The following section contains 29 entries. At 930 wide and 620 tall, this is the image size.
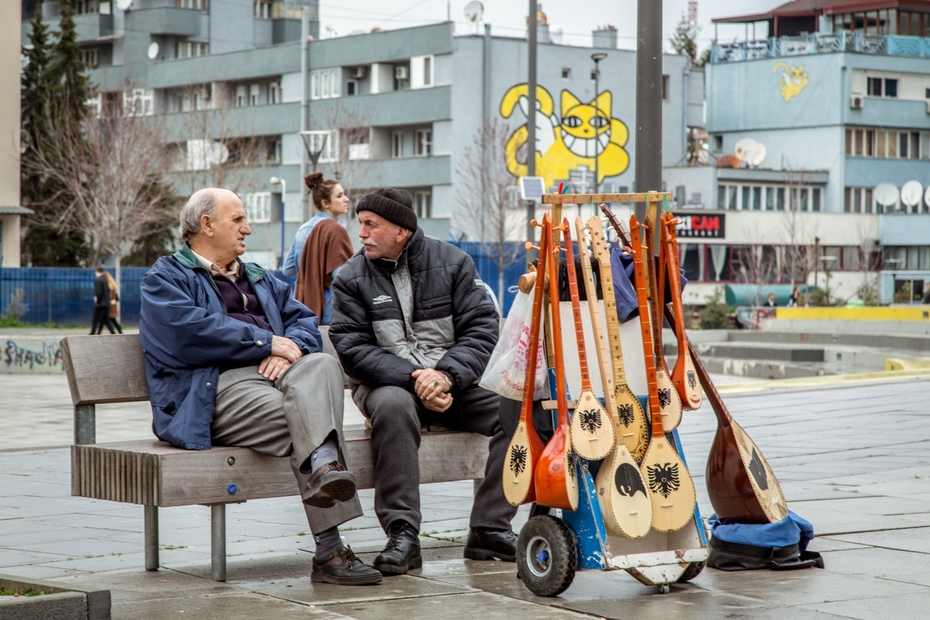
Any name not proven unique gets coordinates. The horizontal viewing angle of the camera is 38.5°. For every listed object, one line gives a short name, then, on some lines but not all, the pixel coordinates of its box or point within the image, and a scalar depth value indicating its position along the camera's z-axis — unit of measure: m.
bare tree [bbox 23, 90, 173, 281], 43.75
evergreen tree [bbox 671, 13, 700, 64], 101.19
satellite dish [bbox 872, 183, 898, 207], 64.94
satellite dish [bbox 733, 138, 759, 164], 66.69
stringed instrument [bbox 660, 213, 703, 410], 5.12
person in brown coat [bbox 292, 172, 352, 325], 9.37
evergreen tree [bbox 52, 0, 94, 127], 49.41
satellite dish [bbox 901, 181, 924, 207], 65.06
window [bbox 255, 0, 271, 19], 82.80
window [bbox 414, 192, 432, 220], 60.59
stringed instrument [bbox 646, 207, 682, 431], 5.04
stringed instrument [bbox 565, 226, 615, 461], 4.77
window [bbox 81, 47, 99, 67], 77.12
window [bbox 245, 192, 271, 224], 65.38
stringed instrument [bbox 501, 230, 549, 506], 4.96
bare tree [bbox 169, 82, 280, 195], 49.12
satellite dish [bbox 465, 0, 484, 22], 59.61
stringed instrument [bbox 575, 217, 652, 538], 4.80
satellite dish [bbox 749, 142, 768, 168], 66.56
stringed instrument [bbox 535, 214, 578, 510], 4.76
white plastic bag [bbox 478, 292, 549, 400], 5.14
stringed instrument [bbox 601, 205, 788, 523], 5.30
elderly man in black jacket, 5.53
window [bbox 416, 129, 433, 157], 60.53
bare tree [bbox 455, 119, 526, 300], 52.94
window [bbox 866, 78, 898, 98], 68.12
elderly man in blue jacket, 5.04
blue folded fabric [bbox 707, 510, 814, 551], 5.33
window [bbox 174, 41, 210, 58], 74.44
